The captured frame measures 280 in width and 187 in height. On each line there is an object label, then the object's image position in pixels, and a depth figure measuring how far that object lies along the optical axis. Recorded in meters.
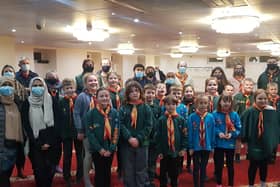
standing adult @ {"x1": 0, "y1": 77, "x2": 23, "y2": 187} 3.40
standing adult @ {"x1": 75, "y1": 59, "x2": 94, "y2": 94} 4.84
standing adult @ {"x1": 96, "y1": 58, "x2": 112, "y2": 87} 5.16
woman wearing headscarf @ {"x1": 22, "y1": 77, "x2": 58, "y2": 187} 3.63
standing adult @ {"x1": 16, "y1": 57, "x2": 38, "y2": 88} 5.32
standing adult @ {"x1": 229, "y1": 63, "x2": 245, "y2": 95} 5.81
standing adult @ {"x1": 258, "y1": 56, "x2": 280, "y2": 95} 5.80
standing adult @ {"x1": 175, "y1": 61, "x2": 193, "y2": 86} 6.16
